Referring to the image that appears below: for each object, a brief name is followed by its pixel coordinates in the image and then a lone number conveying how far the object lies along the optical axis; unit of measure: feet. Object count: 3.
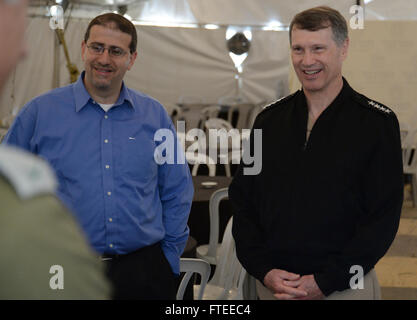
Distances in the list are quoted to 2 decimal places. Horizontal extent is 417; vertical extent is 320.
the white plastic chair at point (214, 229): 13.64
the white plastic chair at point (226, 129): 23.82
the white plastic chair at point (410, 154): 24.16
